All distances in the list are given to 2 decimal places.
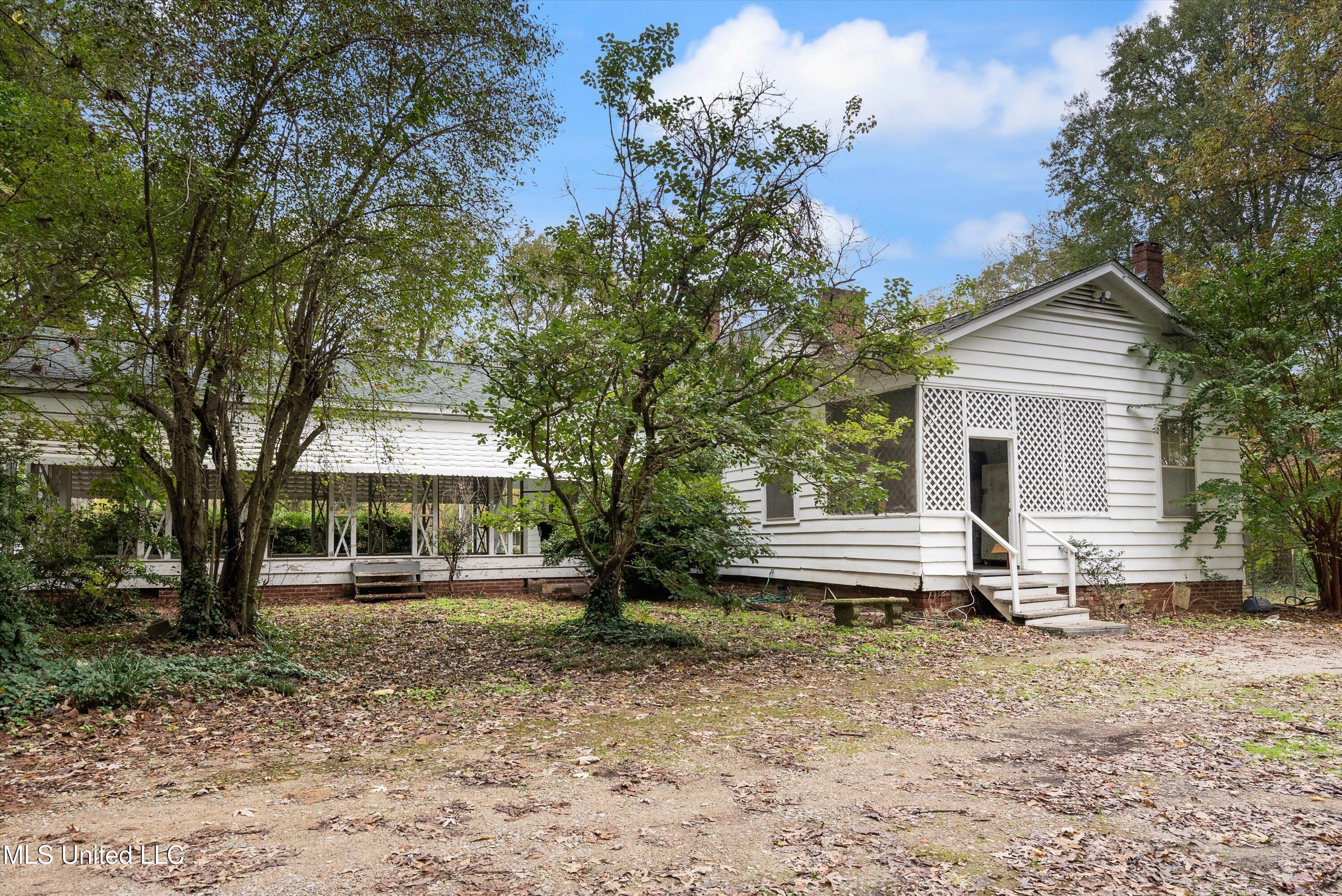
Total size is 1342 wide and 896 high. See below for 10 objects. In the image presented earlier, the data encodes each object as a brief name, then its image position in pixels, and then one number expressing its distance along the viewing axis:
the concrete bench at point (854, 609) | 10.89
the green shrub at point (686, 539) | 9.88
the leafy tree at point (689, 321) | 7.95
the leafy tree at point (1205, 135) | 16.42
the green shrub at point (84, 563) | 9.97
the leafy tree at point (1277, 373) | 12.42
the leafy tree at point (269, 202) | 7.34
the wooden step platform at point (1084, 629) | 10.77
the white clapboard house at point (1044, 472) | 11.80
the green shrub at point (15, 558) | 6.73
